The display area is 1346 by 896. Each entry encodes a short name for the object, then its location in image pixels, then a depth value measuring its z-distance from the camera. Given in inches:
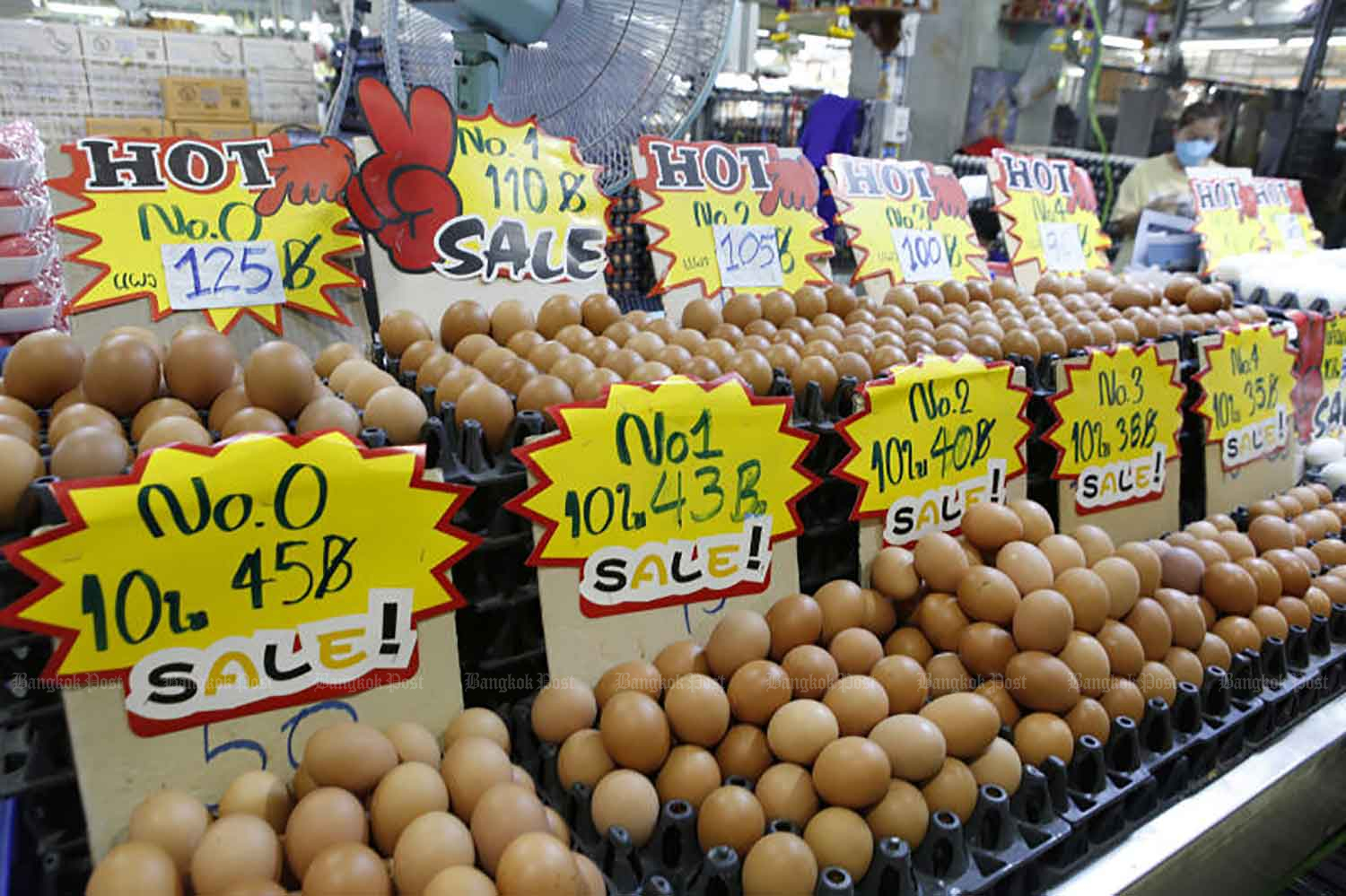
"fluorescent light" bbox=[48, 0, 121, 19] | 579.2
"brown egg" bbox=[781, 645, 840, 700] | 49.9
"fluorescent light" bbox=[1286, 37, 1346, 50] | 511.2
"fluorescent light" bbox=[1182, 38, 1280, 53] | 521.7
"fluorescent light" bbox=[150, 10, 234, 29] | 554.6
